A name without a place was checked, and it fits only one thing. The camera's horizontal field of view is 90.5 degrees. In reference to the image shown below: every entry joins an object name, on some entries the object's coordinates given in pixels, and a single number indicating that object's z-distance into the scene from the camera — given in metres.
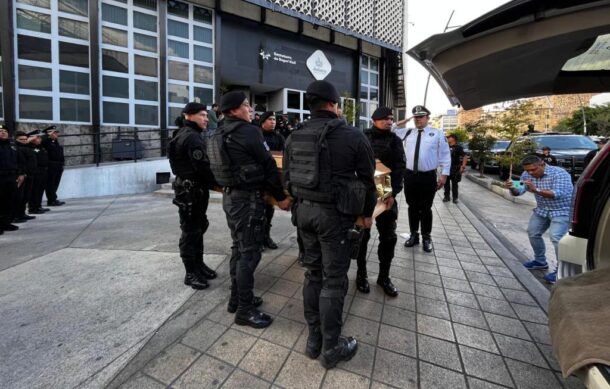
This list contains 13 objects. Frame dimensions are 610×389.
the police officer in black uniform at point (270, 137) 4.40
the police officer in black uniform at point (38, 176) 6.66
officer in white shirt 4.21
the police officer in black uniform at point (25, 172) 5.94
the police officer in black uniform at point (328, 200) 1.90
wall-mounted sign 15.25
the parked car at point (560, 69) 1.52
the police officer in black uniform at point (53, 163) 7.32
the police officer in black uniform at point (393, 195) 3.08
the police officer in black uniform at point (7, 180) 5.27
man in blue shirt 3.54
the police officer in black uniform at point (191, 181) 2.94
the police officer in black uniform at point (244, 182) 2.39
